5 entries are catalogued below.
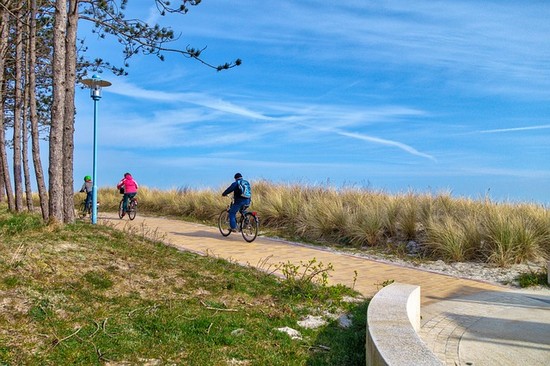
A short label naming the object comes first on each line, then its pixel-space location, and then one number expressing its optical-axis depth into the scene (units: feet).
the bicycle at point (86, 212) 64.90
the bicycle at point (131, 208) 64.39
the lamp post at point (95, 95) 50.26
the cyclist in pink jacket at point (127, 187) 64.64
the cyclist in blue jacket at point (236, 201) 44.29
